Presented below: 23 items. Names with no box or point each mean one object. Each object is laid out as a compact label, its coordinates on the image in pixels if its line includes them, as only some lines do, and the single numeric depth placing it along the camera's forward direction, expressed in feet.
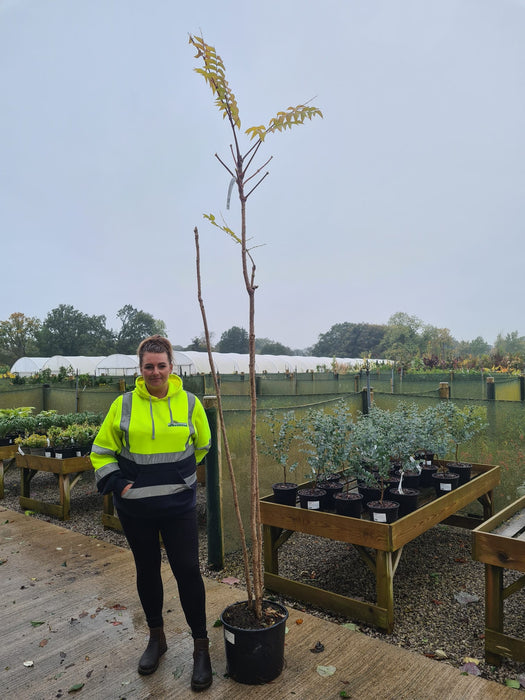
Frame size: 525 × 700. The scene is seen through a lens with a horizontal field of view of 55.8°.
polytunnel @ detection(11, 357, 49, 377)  126.72
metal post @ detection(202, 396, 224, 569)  11.90
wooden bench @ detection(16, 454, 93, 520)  16.62
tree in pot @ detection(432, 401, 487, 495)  12.38
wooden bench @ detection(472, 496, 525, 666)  7.72
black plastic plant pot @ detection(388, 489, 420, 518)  10.85
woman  7.18
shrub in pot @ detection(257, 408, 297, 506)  11.30
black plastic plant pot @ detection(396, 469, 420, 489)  12.55
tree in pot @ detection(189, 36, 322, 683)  7.12
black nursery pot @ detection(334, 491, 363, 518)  10.28
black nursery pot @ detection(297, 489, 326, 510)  10.41
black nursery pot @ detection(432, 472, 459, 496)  12.26
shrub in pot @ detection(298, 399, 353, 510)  11.27
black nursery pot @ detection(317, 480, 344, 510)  11.15
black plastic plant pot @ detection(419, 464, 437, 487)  13.37
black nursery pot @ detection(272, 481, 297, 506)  11.22
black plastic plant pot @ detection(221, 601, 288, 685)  7.24
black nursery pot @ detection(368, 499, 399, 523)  9.59
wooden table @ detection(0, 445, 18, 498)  19.98
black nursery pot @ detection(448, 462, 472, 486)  13.44
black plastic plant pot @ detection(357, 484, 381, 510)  11.16
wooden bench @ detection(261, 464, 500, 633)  8.89
